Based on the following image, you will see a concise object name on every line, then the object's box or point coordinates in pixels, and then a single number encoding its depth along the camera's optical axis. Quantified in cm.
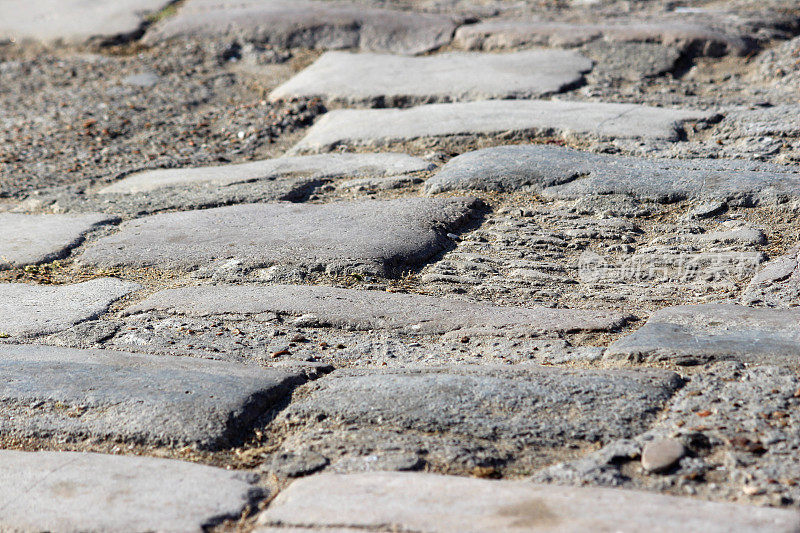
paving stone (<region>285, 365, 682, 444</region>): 275
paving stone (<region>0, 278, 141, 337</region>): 382
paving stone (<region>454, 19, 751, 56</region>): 738
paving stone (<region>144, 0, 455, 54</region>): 852
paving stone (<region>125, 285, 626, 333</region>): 354
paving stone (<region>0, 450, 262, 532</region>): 239
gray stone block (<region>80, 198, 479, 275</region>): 427
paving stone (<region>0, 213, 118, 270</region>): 468
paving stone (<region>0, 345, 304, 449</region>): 289
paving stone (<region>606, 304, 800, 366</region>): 305
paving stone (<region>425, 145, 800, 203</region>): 456
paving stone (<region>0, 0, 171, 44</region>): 955
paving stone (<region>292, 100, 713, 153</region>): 570
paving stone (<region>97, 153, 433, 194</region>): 553
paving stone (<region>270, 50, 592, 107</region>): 684
